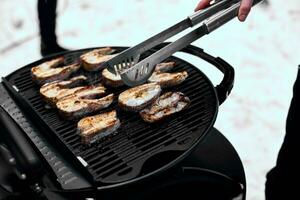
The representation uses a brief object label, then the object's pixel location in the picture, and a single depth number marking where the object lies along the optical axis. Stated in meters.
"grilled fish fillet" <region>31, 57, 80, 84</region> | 1.85
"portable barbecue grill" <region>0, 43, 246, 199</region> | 1.22
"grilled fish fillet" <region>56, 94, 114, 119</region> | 1.61
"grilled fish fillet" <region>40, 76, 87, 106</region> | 1.71
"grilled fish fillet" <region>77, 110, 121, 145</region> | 1.48
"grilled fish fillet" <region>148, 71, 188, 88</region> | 1.78
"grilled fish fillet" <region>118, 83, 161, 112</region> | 1.63
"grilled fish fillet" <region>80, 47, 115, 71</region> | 1.92
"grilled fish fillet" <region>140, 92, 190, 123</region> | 1.57
